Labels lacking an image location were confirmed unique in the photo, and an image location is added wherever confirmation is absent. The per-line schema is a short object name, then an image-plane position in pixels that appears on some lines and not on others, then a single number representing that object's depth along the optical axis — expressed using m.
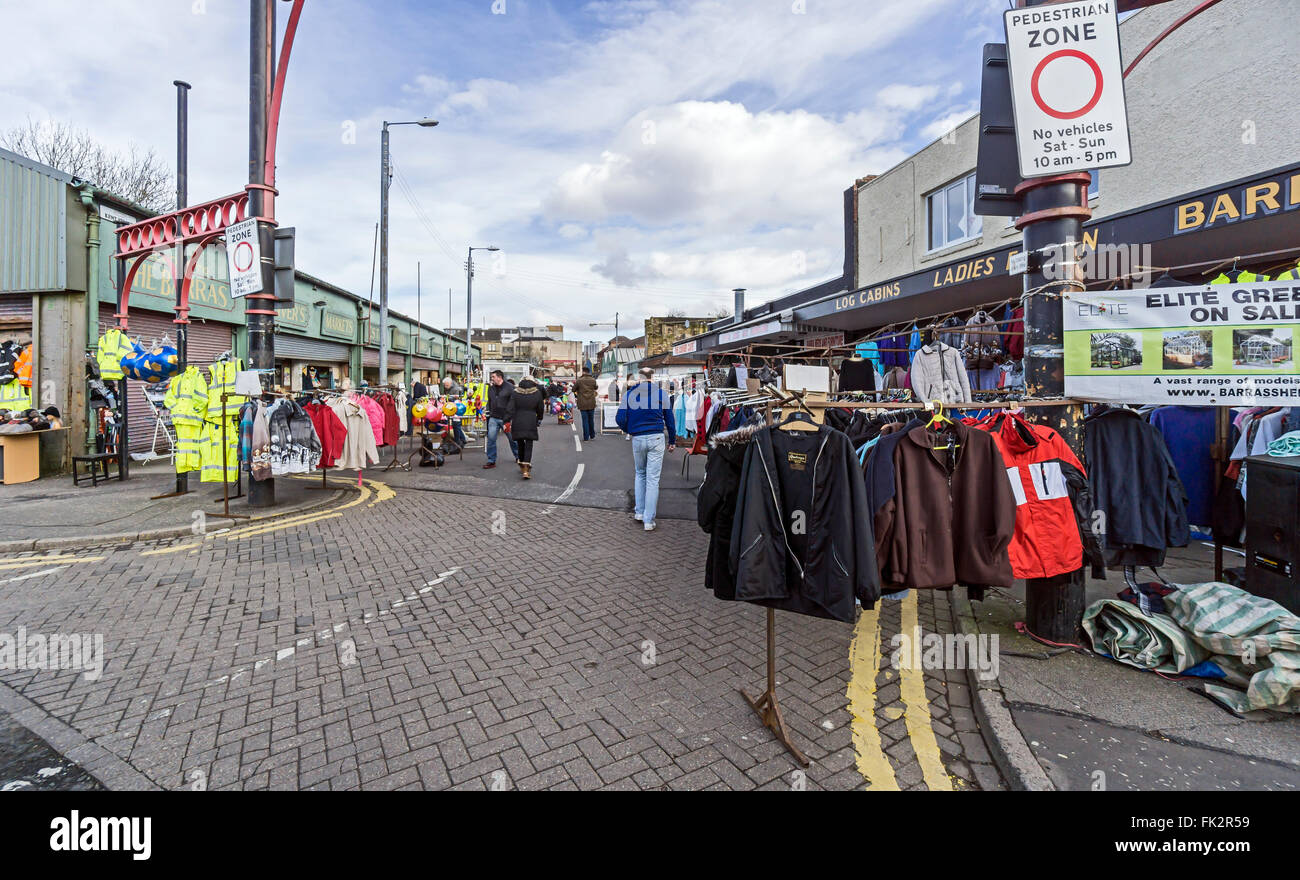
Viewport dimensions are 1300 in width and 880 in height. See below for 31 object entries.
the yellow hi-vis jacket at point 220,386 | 8.61
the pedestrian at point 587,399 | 19.25
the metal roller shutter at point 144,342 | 13.03
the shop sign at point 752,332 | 15.61
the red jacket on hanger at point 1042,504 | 3.71
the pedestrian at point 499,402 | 12.48
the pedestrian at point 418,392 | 15.69
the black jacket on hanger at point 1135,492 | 4.07
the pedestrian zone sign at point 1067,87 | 3.91
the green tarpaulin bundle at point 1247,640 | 3.23
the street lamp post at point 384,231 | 17.55
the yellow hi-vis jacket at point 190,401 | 8.62
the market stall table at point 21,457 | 10.53
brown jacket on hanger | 3.43
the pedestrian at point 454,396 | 14.67
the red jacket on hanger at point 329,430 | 9.44
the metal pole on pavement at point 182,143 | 15.20
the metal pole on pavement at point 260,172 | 8.72
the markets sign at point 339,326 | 22.52
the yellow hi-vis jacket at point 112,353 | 9.95
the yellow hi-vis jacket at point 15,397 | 11.79
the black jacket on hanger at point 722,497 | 3.45
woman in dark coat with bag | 12.01
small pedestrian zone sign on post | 8.76
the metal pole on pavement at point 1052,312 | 4.14
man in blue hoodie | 7.87
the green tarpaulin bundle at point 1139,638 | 3.71
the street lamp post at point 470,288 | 35.79
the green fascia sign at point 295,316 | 19.05
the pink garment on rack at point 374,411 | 10.55
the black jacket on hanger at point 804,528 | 3.09
